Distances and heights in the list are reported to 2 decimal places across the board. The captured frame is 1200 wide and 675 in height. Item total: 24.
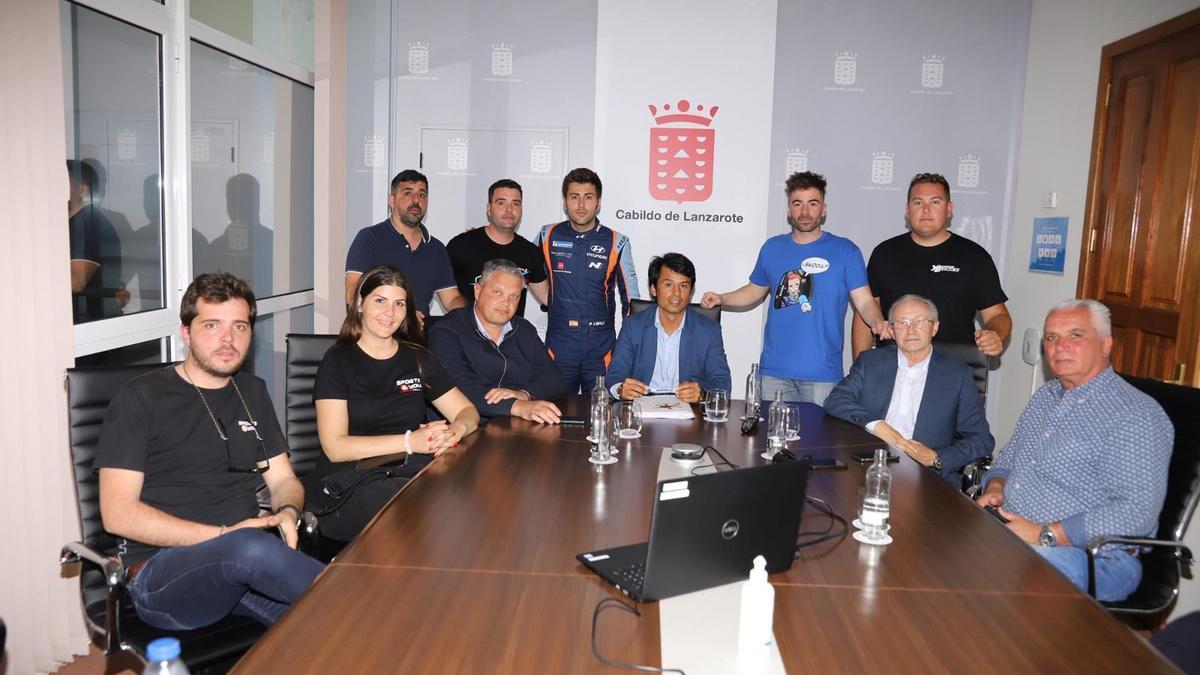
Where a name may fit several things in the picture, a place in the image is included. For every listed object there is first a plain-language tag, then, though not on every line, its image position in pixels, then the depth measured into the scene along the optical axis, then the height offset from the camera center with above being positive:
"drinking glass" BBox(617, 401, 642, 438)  3.02 -0.67
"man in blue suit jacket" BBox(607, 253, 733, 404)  3.97 -0.52
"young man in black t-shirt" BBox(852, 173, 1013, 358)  4.37 -0.14
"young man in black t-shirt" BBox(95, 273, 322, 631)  2.20 -0.80
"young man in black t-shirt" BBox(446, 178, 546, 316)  4.91 -0.12
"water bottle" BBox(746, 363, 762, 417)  3.36 -0.63
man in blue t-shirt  4.46 -0.33
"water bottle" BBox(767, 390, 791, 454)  2.91 -0.64
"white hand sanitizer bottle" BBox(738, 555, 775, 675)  1.45 -0.67
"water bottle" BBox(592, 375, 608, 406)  2.78 -0.54
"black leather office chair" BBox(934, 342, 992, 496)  3.71 -0.48
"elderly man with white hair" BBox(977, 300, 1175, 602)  2.47 -0.65
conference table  1.48 -0.73
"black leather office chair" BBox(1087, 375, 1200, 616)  2.48 -0.79
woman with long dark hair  2.85 -0.67
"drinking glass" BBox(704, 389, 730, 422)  3.29 -0.66
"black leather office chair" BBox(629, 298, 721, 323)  4.29 -0.39
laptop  1.66 -0.61
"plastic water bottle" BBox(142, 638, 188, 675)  1.25 -0.66
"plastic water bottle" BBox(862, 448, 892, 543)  2.06 -0.64
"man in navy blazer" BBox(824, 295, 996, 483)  3.34 -0.61
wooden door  3.79 +0.25
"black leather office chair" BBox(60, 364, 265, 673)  2.12 -0.95
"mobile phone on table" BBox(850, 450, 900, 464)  2.76 -0.70
